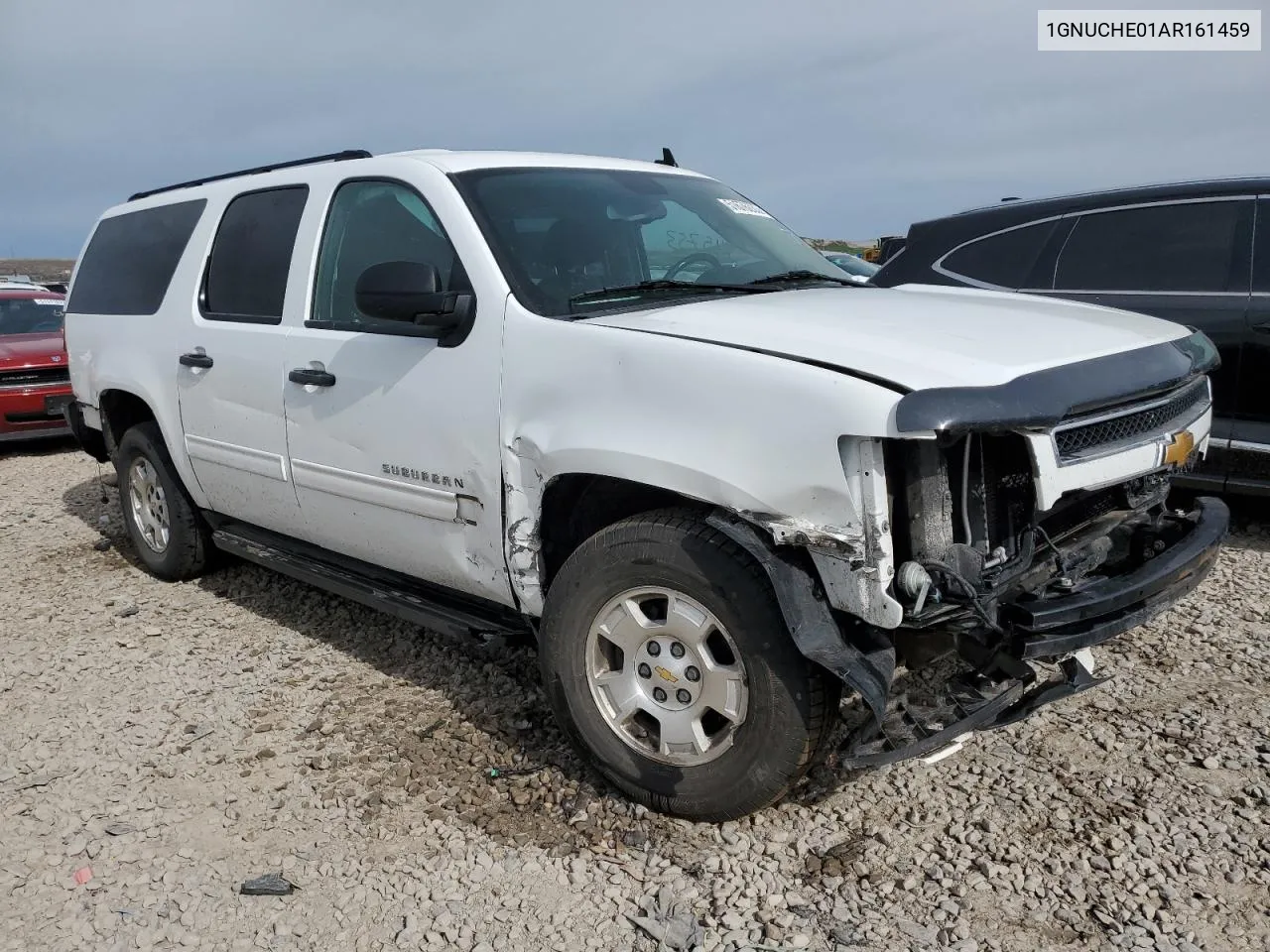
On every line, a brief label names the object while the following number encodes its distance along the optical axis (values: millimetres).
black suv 4883
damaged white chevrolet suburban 2420
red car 9352
